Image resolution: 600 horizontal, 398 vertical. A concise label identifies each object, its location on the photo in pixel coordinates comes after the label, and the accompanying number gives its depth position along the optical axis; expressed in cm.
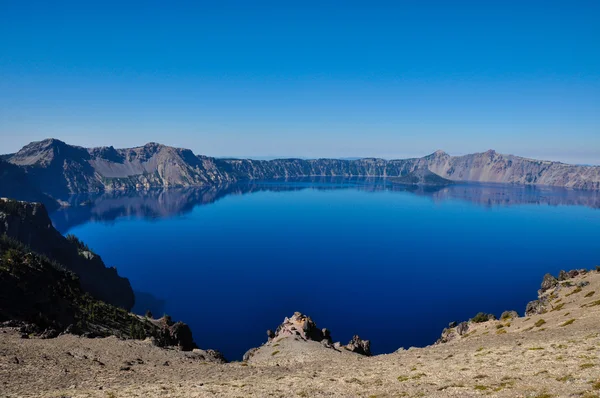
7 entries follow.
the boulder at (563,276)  11314
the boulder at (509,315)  8293
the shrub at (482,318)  8819
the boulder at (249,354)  7417
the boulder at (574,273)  11022
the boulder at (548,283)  11364
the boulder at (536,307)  7835
